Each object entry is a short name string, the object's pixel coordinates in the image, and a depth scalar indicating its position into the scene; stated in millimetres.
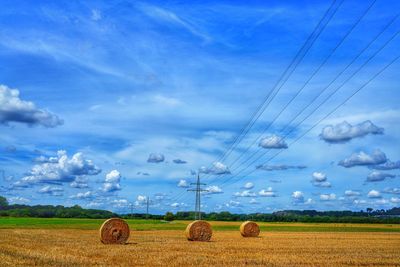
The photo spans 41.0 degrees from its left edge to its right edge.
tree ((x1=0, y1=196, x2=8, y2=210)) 157175
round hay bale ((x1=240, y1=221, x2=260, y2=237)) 50500
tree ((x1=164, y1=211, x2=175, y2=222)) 150750
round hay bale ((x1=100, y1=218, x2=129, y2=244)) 36188
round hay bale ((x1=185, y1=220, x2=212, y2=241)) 41250
